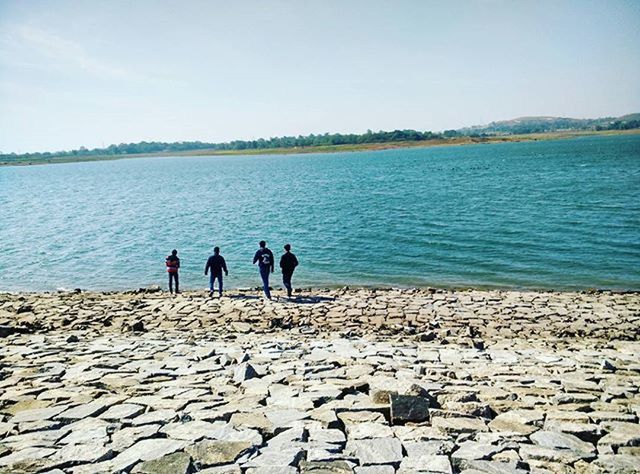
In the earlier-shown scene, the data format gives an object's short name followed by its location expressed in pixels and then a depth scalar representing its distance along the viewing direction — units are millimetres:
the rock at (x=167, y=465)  4637
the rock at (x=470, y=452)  4855
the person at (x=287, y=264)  15938
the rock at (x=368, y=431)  5410
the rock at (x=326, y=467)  4660
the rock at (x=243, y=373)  7547
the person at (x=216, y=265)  16469
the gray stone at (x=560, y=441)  5191
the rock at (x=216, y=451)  4867
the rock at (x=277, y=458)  4781
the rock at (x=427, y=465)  4691
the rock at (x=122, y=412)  5977
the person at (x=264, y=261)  15727
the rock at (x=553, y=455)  4949
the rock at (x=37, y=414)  5957
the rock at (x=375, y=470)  4684
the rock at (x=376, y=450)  4895
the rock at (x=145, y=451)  4816
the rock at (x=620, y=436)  5293
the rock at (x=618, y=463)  4742
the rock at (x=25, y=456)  4859
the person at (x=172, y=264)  17469
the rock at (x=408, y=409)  5801
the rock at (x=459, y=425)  5582
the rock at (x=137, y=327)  12562
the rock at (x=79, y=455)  4883
